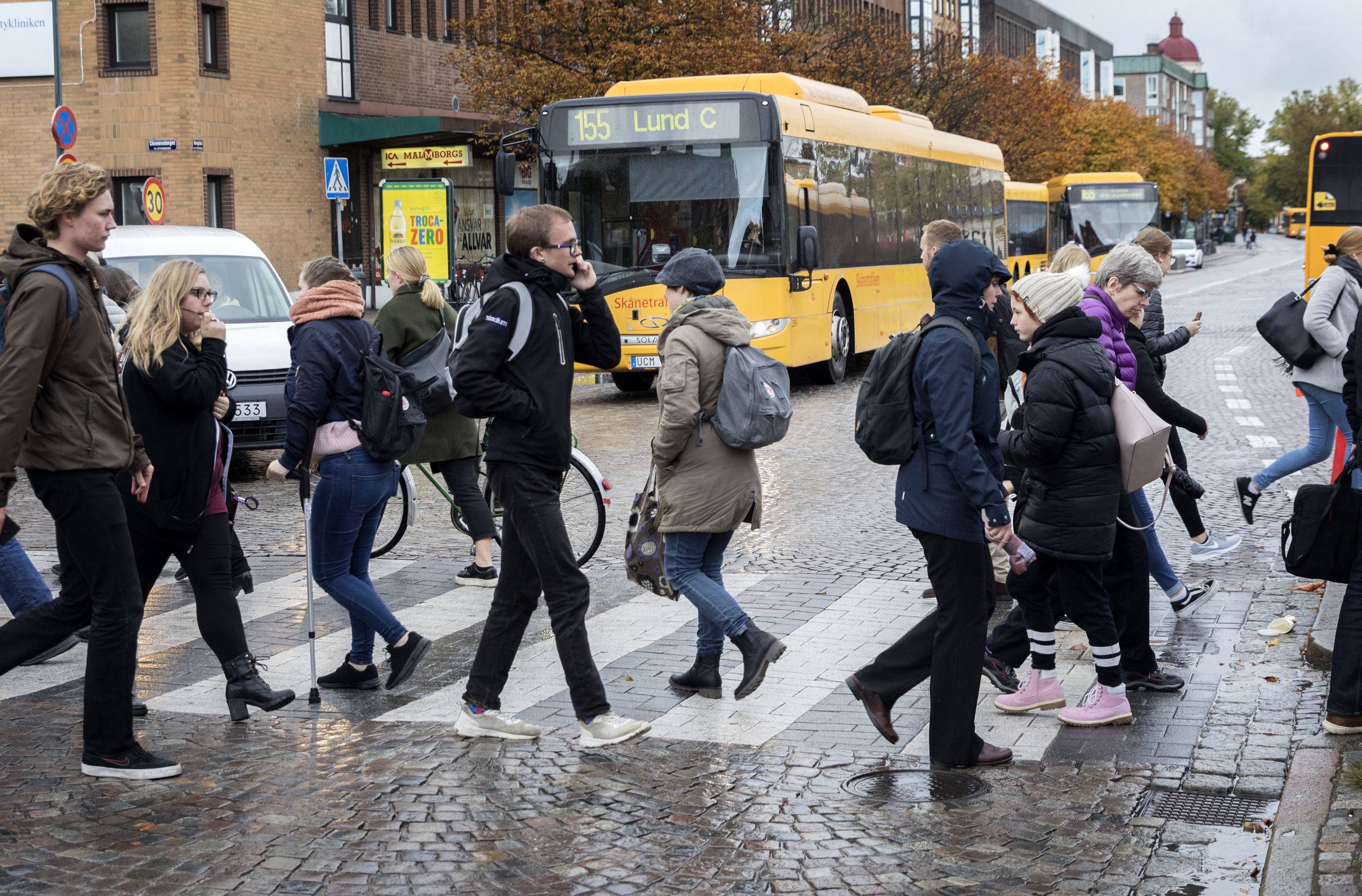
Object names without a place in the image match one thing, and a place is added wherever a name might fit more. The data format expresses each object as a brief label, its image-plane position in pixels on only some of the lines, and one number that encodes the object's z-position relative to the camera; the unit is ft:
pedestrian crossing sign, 87.71
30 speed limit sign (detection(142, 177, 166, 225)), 72.69
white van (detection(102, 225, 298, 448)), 41.91
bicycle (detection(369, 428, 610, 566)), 30.04
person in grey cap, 20.06
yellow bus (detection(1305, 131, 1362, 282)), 78.38
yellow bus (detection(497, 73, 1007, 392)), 59.26
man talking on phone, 18.19
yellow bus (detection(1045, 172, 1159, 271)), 152.97
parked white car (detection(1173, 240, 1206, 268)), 253.65
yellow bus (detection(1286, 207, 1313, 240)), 385.36
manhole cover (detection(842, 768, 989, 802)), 16.85
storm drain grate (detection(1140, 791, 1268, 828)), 16.24
